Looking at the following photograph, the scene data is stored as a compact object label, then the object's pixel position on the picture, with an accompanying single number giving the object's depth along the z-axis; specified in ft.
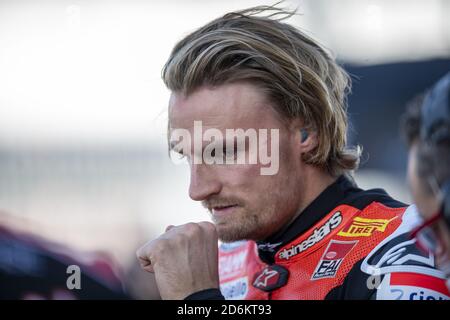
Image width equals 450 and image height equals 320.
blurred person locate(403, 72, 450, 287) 8.54
